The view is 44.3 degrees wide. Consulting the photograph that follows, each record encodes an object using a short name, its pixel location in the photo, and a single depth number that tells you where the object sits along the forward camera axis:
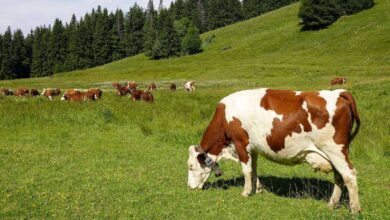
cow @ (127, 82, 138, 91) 42.90
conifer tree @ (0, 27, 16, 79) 124.38
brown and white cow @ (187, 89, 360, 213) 8.88
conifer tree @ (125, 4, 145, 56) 139.25
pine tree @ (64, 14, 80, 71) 129.88
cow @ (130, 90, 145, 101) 32.03
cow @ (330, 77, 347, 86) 42.47
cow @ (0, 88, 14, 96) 44.21
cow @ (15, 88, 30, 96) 42.31
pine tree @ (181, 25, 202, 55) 108.39
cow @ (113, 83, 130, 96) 37.52
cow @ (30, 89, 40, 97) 42.68
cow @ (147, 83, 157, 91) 47.32
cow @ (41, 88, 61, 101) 38.41
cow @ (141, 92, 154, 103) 29.76
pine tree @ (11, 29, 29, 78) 128.88
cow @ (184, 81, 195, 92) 45.65
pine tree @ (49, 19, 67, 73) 131.00
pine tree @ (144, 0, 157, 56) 121.31
